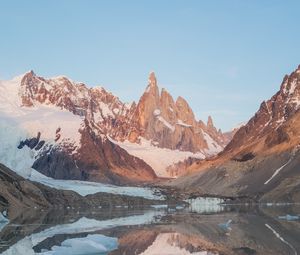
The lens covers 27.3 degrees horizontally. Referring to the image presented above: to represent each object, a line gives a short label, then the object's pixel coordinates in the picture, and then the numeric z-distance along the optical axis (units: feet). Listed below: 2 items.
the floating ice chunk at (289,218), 338.38
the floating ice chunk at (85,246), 176.86
